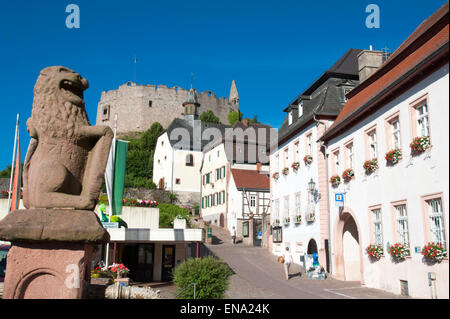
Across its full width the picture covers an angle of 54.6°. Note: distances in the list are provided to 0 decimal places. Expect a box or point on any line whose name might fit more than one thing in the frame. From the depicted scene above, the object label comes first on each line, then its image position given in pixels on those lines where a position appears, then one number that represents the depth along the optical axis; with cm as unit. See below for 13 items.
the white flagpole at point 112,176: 1859
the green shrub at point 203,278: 916
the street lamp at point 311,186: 2045
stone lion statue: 539
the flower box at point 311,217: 2098
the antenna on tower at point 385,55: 2079
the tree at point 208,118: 7202
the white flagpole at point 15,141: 2245
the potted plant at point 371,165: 1512
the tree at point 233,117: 8265
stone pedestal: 500
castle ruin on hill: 8175
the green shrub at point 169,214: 3350
